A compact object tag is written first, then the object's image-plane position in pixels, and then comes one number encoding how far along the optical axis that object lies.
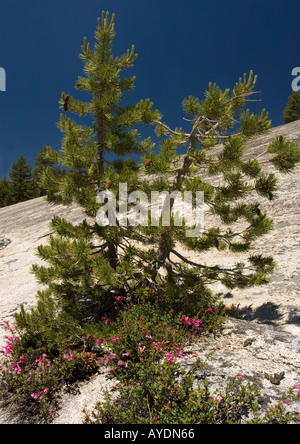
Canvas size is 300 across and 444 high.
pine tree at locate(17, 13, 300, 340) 4.16
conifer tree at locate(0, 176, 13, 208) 41.97
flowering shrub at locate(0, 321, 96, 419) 3.49
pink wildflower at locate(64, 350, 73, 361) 3.78
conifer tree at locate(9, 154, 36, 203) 44.53
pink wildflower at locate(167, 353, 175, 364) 3.27
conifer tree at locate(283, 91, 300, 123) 41.81
